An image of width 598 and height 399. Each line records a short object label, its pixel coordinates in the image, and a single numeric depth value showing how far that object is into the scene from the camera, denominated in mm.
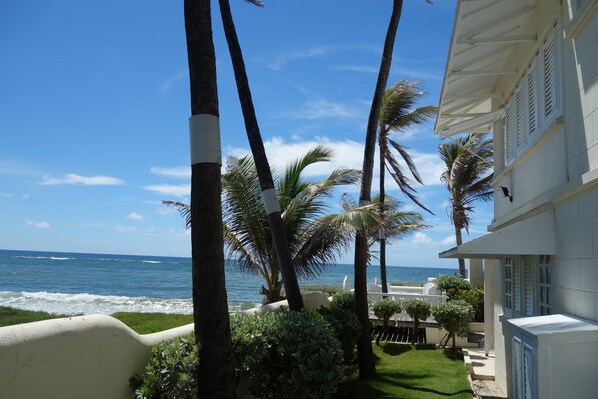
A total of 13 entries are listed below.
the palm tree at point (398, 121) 18750
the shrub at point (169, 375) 4871
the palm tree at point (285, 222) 11016
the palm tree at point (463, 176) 25961
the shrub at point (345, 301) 13302
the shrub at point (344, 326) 9633
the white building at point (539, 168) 4516
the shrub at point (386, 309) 15945
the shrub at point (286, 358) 6258
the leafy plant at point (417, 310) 15477
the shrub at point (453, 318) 13617
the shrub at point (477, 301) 17562
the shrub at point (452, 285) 19922
